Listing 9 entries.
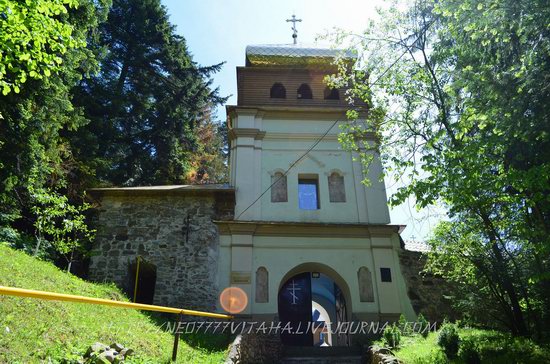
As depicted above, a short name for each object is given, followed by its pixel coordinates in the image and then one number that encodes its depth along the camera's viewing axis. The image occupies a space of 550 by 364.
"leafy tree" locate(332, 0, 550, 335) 5.21
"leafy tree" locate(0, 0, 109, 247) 6.21
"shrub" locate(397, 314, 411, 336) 9.03
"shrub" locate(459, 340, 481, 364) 5.85
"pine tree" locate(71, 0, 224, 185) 16.09
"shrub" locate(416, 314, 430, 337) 9.09
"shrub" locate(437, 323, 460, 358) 6.38
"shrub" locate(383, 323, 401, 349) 8.20
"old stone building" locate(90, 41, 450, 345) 10.73
